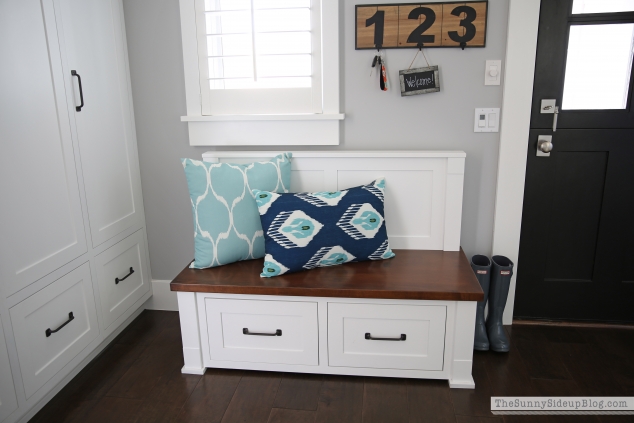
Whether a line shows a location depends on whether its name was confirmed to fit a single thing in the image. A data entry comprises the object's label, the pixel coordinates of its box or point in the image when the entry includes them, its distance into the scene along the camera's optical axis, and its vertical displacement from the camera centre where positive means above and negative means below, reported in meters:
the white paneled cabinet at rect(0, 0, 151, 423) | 1.56 -0.30
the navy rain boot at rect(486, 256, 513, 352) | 2.09 -0.88
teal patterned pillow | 1.94 -0.40
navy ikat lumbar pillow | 1.87 -0.47
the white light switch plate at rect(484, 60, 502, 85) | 2.06 +0.17
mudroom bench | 1.79 -0.82
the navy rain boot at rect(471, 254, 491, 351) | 2.09 -0.93
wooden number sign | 2.03 +0.39
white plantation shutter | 2.09 +0.27
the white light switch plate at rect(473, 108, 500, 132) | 2.11 -0.04
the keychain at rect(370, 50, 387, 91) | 2.09 +0.19
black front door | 2.03 -0.29
